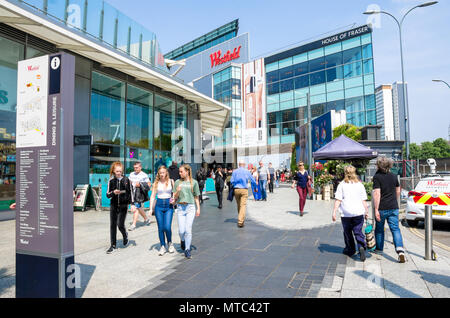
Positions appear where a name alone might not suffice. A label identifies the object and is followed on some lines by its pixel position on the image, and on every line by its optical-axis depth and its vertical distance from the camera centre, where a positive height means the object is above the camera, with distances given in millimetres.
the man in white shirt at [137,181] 8161 -183
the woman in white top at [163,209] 5656 -657
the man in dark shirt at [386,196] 5270 -446
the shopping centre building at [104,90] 9336 +3910
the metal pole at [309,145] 15856 +1451
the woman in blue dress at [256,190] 15079 -886
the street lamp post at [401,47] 18609 +8655
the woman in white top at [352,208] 5160 -634
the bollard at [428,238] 5172 -1163
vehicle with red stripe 8086 -774
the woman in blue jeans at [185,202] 5480 -541
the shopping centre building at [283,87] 34250 +11045
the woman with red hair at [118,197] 6016 -448
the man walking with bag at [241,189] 8156 -436
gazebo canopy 11078 +763
